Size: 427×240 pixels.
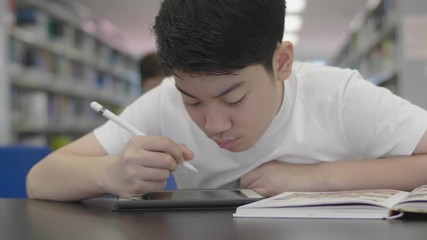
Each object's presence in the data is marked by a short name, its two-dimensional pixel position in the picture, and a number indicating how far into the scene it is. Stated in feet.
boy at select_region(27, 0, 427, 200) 2.54
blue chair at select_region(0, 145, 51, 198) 4.73
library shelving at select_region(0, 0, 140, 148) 10.36
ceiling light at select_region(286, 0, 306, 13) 20.05
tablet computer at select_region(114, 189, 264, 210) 2.47
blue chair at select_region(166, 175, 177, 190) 4.76
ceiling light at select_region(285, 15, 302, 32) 23.24
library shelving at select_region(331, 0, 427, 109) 9.69
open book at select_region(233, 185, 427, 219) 1.98
